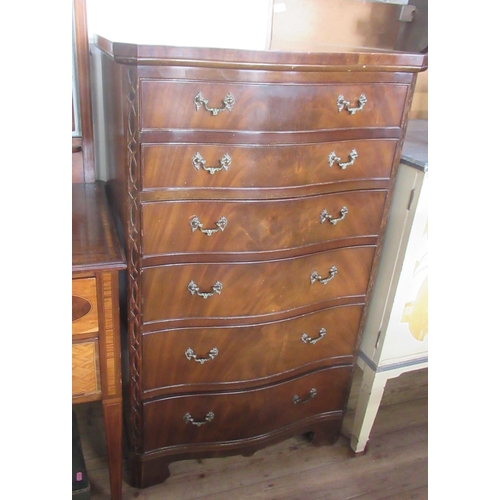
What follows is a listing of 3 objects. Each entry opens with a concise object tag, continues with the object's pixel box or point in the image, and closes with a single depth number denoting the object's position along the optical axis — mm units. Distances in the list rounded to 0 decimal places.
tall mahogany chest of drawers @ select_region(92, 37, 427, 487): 994
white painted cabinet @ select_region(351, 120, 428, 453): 1304
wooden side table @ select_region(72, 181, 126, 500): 1021
